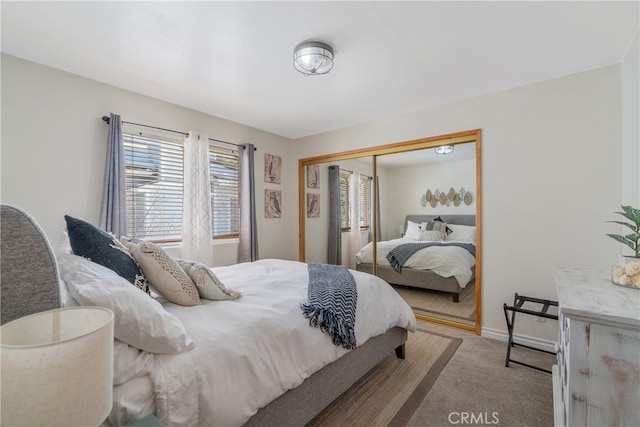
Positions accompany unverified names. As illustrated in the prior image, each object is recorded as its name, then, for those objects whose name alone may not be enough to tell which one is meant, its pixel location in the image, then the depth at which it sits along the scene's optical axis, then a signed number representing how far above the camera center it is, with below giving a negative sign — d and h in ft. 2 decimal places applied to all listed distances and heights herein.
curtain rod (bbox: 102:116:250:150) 8.60 +3.05
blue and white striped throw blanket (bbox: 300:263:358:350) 5.49 -1.85
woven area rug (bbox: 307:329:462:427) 5.70 -4.02
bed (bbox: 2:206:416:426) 3.13 -1.92
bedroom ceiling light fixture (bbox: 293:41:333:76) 6.63 +3.81
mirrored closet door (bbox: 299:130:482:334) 10.39 +0.00
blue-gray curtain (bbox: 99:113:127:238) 8.39 +0.86
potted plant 4.22 -0.75
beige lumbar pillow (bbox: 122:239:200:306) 5.02 -1.04
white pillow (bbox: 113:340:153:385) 3.33 -1.78
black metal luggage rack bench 7.07 -2.42
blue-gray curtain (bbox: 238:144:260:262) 12.23 +0.26
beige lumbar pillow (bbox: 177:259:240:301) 5.54 -1.32
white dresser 3.24 -1.71
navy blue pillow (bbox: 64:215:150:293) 4.66 -0.56
